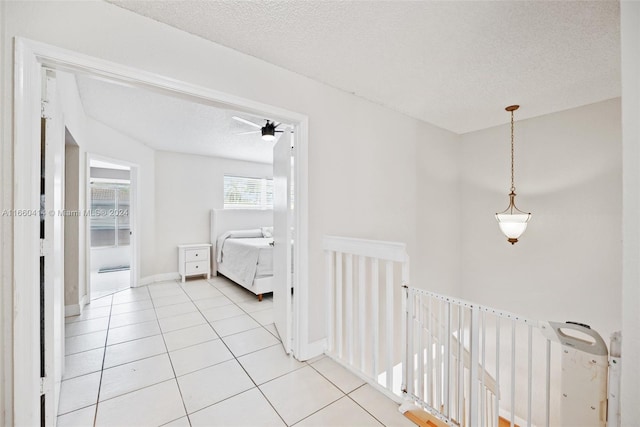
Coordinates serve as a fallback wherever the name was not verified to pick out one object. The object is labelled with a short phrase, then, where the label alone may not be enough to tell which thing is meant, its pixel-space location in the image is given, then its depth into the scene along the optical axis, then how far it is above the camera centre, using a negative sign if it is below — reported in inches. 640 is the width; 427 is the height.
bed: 146.0 -22.5
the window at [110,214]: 246.8 -3.0
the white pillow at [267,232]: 205.9 -16.3
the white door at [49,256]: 52.7 -9.7
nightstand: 179.8 -34.3
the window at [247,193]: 217.6 +16.4
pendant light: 110.0 -4.7
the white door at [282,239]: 88.2 -10.0
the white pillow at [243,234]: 193.9 -16.9
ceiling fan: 119.3 +37.6
